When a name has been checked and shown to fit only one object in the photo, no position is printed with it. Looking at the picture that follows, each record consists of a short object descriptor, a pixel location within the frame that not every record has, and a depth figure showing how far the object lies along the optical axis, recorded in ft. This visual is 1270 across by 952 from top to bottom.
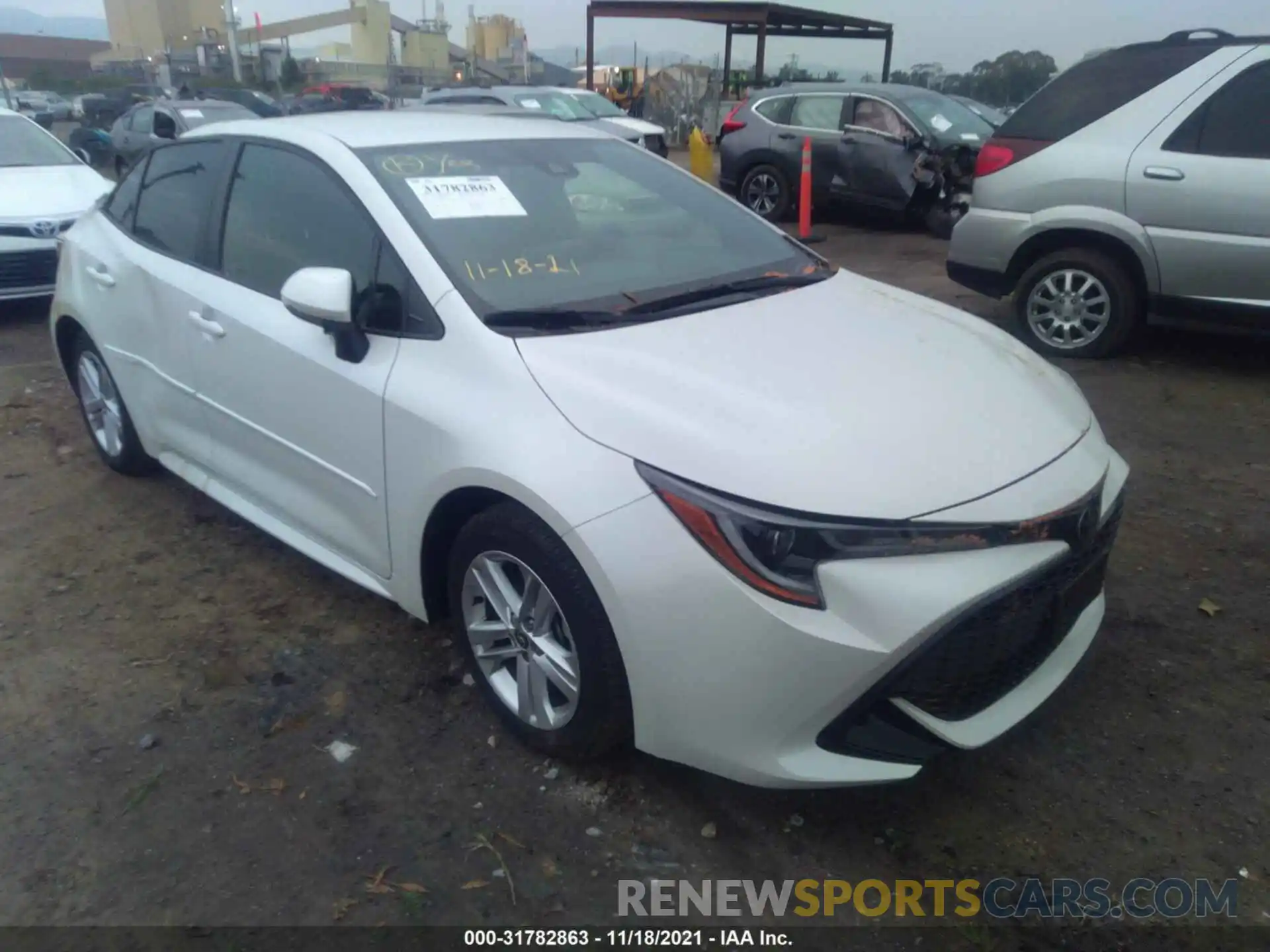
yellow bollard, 48.39
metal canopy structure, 67.05
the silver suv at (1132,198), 17.72
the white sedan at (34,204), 24.34
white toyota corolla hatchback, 7.15
